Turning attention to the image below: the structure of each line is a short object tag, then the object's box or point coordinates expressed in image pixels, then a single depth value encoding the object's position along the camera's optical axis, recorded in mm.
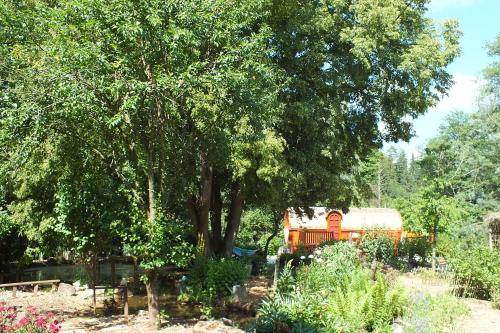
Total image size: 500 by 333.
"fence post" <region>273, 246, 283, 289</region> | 12770
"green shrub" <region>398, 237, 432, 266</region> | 21109
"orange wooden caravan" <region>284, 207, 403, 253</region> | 29672
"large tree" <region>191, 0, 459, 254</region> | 14789
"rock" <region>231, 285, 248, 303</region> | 11359
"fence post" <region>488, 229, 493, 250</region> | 17977
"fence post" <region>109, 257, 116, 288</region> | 12466
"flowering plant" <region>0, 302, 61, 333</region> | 5848
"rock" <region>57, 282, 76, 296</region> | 13242
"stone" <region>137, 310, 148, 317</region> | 10133
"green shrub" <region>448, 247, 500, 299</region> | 11836
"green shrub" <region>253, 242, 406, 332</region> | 7906
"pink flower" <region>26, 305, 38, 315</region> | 6396
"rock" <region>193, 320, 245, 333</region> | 7926
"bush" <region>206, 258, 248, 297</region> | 11164
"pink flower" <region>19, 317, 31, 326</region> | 5841
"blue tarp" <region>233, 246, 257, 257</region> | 22562
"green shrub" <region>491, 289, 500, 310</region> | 11203
